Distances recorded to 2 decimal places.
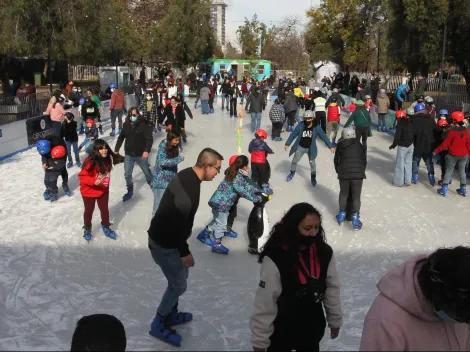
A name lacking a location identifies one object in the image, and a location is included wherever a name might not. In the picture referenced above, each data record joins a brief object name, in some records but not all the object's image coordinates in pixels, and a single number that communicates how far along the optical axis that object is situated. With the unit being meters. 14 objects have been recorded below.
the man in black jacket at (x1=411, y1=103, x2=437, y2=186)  9.38
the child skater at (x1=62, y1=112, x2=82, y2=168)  10.46
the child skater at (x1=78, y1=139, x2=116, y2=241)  6.34
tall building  180.19
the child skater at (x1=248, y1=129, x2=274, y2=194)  8.30
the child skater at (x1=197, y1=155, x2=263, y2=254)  6.00
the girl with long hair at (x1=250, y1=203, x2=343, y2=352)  2.70
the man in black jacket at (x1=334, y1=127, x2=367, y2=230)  7.09
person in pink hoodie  1.73
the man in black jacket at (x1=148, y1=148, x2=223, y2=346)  3.72
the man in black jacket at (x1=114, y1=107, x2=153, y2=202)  8.27
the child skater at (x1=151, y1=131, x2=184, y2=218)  6.51
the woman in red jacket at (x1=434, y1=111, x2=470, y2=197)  8.62
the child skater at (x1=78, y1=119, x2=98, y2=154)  12.05
